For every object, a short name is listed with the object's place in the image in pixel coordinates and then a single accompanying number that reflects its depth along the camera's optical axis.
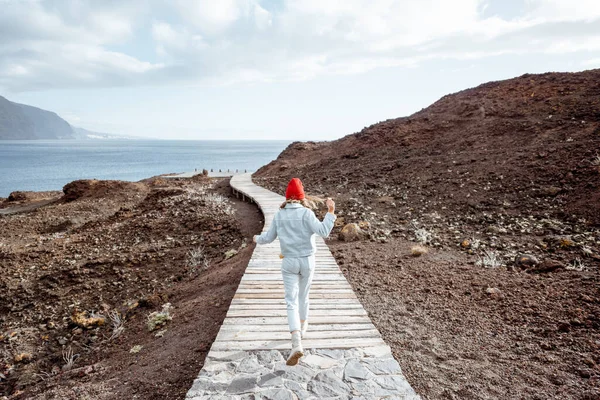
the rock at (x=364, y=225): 9.39
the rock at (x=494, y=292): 5.47
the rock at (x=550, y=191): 10.52
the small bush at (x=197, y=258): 9.55
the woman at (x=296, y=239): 3.75
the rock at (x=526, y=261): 6.65
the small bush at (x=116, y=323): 6.09
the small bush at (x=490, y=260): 6.78
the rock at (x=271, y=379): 3.44
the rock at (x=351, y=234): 8.77
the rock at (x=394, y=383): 3.34
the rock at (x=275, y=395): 3.26
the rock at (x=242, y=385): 3.35
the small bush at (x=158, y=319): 5.77
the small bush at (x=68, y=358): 5.30
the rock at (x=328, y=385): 3.31
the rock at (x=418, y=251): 7.53
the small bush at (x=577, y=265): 6.14
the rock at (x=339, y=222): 10.15
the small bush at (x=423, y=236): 8.55
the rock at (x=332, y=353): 3.85
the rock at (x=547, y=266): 6.27
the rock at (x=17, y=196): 25.44
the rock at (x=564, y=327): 4.44
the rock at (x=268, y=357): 3.77
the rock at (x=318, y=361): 3.72
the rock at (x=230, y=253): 9.30
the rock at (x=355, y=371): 3.52
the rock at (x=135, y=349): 5.06
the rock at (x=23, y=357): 6.00
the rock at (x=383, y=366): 3.60
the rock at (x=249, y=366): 3.63
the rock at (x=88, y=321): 6.90
